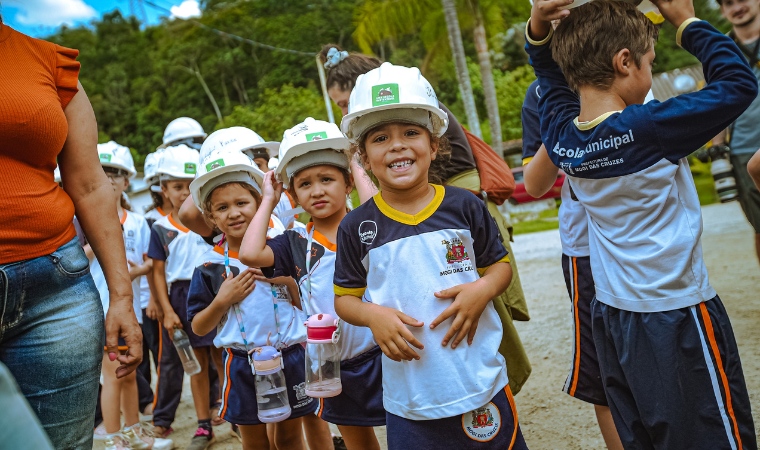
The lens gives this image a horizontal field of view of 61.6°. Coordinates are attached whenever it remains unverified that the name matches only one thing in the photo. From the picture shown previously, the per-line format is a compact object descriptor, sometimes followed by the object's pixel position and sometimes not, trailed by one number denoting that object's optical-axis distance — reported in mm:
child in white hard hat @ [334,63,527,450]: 2186
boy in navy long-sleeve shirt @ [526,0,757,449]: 1932
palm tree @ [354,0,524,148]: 18719
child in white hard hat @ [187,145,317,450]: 3223
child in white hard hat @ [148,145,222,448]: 4695
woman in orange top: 1918
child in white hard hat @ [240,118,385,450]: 2785
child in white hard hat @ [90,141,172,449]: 4469
